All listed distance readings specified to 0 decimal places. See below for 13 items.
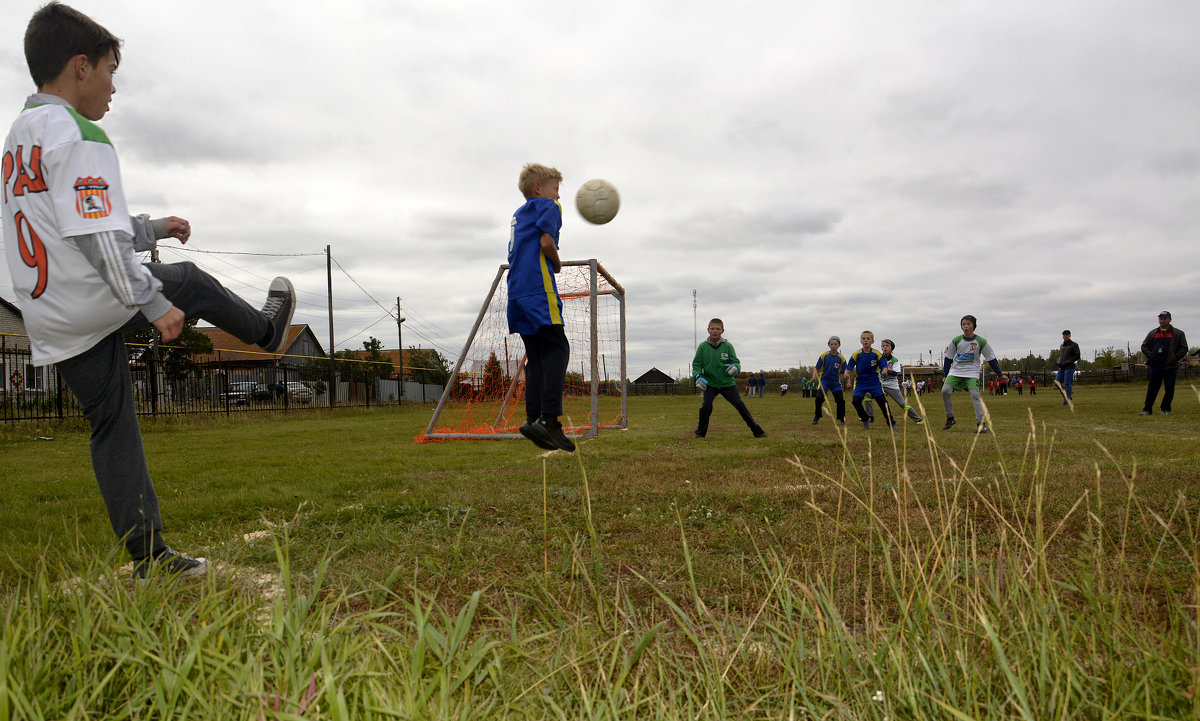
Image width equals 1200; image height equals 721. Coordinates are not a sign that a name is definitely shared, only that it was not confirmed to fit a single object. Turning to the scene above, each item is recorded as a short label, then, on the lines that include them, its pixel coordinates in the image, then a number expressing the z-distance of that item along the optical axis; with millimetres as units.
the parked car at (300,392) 22473
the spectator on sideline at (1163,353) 13219
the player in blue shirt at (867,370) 12180
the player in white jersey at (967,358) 10688
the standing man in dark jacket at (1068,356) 15414
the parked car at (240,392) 19477
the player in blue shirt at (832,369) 12664
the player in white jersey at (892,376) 12734
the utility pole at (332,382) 24594
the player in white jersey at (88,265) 2225
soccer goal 9195
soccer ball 5598
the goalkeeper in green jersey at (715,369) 10227
